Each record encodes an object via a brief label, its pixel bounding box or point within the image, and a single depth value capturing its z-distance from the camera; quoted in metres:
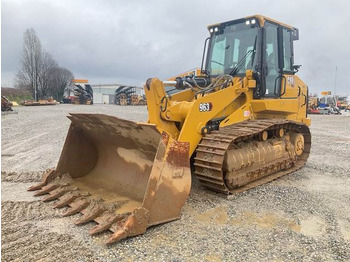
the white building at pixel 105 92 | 62.96
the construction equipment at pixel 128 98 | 44.53
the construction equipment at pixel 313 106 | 34.16
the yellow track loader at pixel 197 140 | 3.66
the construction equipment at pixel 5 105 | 22.06
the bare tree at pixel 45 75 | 50.44
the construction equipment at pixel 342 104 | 48.53
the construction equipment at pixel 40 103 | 36.34
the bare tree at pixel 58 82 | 53.25
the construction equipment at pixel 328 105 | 35.60
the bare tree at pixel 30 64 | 48.88
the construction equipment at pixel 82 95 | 44.84
